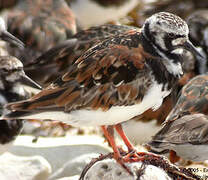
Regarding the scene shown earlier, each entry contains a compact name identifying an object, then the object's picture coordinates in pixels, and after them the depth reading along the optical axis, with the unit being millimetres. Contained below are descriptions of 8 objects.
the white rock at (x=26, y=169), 7562
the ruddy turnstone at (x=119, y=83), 5504
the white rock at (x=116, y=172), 5875
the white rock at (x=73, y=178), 7013
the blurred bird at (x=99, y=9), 12078
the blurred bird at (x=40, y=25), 10430
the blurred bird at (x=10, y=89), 7086
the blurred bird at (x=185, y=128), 6527
